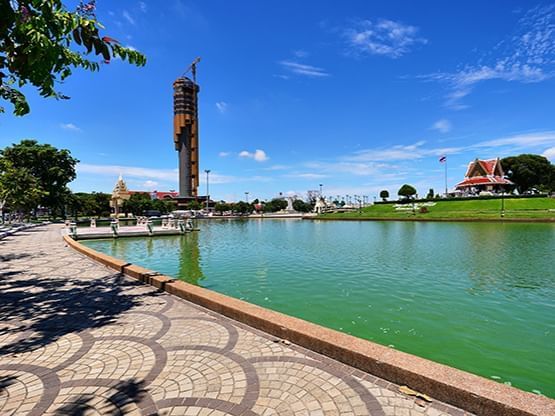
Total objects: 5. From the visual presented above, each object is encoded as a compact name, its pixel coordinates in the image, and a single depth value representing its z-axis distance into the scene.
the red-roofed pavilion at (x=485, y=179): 77.69
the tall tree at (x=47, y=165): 50.03
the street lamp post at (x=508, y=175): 84.88
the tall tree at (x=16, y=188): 30.09
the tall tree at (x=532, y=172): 80.62
